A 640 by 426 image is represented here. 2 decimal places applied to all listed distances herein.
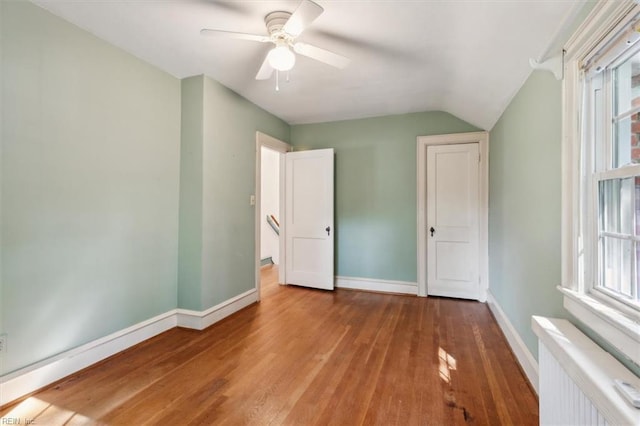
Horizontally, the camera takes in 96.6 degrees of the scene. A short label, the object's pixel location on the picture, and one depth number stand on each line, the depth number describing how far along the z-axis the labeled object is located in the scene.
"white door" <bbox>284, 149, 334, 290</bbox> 4.10
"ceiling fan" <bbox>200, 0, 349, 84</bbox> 1.59
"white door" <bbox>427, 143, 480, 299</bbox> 3.70
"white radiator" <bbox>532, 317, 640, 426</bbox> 0.84
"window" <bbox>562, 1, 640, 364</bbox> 1.10
